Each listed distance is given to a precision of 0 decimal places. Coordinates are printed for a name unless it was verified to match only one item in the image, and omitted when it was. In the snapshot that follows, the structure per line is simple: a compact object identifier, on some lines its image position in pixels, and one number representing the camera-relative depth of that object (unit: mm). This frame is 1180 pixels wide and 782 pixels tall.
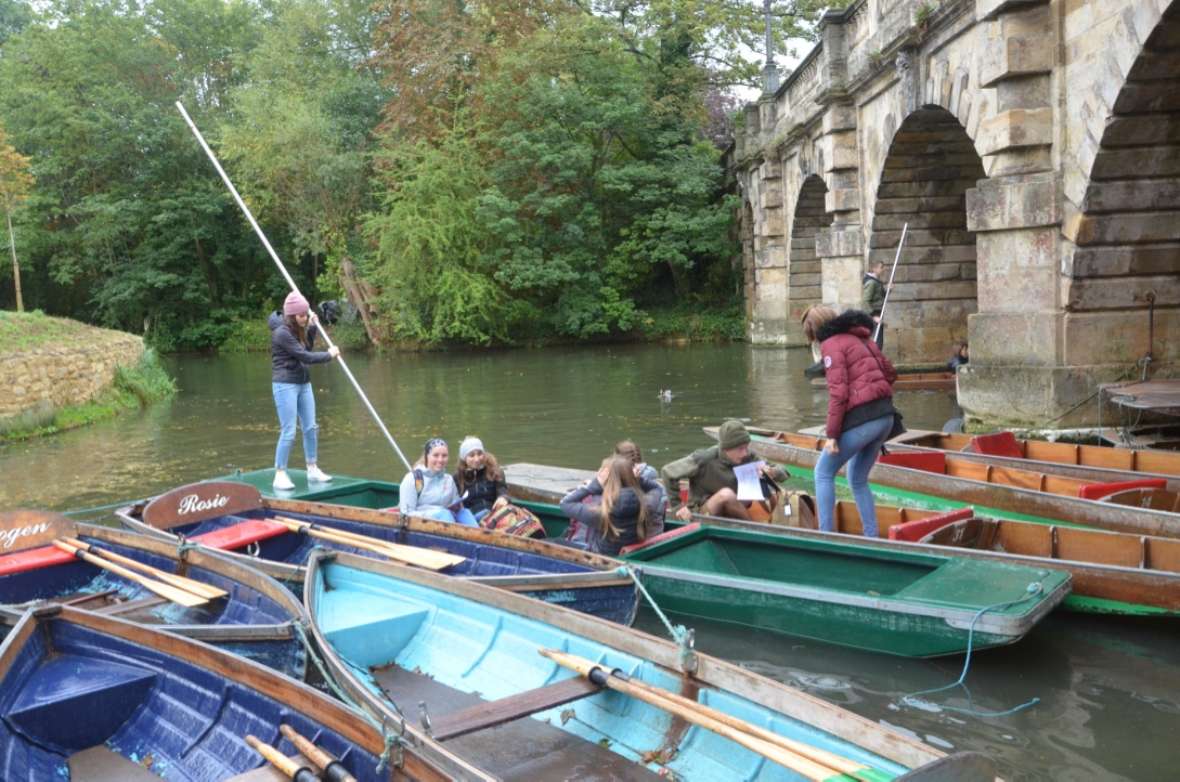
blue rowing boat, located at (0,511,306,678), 4352
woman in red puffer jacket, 6145
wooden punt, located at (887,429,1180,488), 7102
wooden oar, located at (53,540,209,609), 5172
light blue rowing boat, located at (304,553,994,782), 3357
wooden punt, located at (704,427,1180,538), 5961
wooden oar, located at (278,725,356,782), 3250
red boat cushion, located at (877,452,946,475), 7844
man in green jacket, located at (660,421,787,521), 6496
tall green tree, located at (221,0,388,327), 30344
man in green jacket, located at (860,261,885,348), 13969
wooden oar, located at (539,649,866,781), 2992
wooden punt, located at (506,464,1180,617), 5090
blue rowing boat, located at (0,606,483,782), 3715
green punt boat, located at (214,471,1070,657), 4809
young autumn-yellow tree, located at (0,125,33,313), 21125
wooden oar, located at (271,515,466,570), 5715
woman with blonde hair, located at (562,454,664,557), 5934
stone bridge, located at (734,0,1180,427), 8602
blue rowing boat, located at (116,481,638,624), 5074
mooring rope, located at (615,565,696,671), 3705
